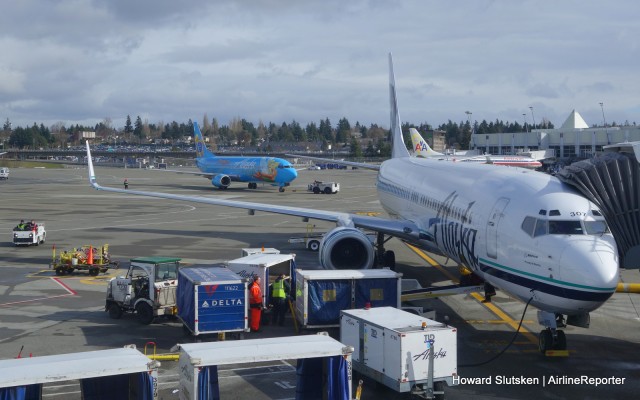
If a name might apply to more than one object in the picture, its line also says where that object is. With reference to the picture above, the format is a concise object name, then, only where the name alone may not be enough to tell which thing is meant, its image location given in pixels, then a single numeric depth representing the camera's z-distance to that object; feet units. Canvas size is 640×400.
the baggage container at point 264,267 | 78.33
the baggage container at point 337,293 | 68.95
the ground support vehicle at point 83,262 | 103.50
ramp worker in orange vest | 70.95
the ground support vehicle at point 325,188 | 278.87
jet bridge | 64.39
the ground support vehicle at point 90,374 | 37.63
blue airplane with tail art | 281.74
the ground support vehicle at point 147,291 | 74.84
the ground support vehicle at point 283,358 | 41.19
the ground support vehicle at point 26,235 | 129.39
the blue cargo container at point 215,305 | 65.51
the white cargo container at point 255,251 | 93.30
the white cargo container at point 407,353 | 49.39
